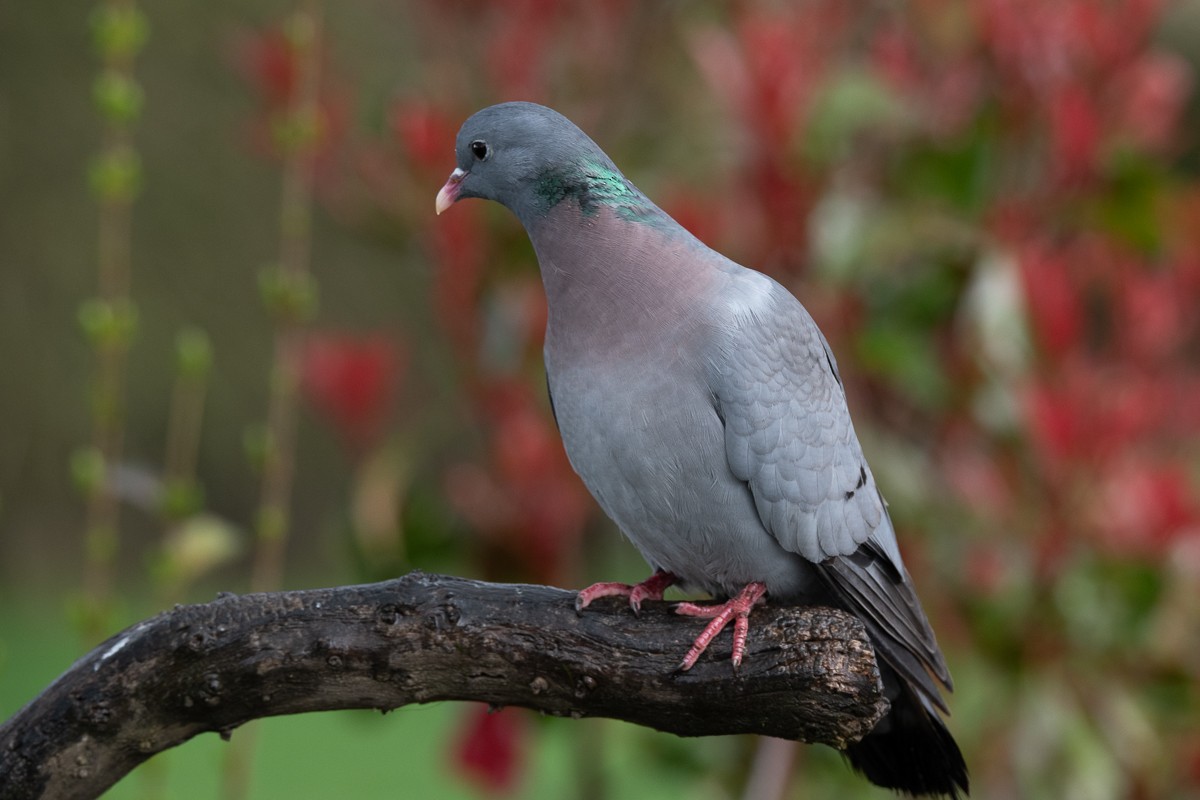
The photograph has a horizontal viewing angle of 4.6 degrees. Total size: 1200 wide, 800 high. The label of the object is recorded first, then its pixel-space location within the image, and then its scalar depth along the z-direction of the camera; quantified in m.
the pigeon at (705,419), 5.01
